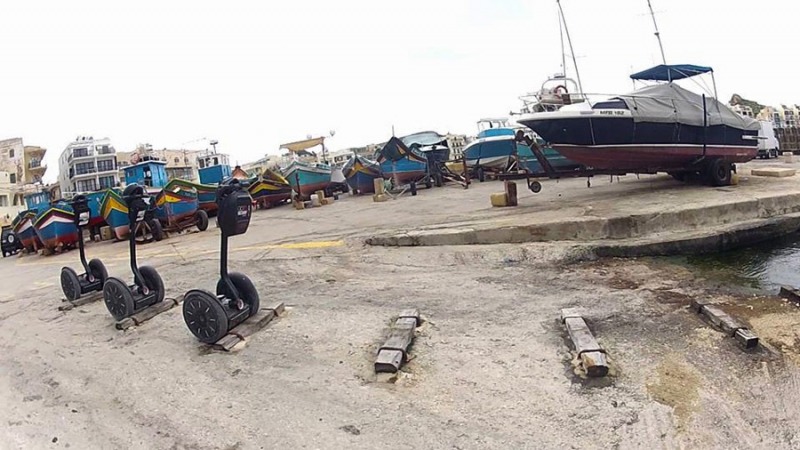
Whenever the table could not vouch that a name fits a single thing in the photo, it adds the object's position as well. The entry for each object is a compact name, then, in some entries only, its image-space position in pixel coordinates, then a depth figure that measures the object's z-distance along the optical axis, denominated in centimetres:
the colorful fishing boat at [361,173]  1622
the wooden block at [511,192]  812
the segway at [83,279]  513
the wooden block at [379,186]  1318
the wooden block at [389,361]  274
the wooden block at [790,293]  353
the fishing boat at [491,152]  1648
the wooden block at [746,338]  271
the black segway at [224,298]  331
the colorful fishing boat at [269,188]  1598
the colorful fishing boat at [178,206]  1152
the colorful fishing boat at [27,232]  1369
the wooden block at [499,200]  831
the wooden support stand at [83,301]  504
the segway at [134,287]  414
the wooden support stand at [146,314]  406
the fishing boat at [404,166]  1454
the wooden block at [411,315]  355
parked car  1679
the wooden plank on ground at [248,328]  332
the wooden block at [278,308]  394
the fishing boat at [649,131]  780
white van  2105
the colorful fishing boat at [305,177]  1565
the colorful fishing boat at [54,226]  1165
